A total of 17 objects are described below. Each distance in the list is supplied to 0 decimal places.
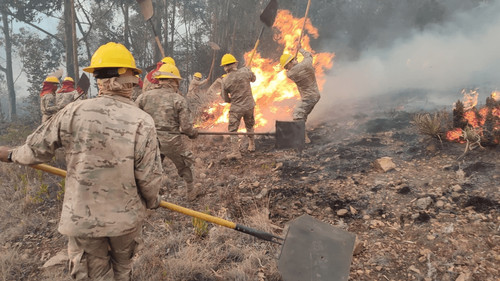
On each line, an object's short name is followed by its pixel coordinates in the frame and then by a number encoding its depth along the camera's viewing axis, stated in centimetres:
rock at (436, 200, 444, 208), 355
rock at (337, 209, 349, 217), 366
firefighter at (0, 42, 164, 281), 187
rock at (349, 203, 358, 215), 370
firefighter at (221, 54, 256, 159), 638
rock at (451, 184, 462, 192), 379
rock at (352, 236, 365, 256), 290
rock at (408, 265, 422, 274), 264
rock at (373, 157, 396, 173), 469
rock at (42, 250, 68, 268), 301
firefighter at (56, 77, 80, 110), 629
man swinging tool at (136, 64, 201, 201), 409
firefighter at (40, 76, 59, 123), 614
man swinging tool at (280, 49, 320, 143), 659
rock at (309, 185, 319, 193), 436
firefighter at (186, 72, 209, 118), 1017
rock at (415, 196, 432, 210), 356
